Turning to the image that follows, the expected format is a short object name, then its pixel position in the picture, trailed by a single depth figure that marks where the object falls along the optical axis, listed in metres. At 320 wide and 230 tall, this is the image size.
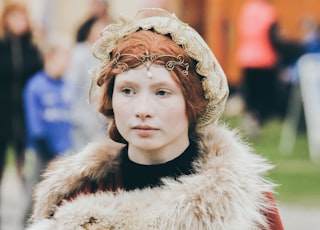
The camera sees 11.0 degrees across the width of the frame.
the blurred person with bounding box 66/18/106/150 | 12.87
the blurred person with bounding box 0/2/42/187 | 14.32
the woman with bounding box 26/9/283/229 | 5.55
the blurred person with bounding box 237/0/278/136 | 21.81
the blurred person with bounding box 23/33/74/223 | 12.74
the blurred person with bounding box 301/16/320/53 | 23.39
